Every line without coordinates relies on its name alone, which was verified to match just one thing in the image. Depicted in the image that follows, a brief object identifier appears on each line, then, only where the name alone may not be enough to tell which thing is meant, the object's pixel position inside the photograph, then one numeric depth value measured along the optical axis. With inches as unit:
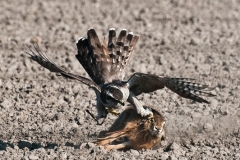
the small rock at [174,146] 772.6
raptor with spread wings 750.5
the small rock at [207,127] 836.0
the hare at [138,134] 796.0
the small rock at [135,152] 753.6
